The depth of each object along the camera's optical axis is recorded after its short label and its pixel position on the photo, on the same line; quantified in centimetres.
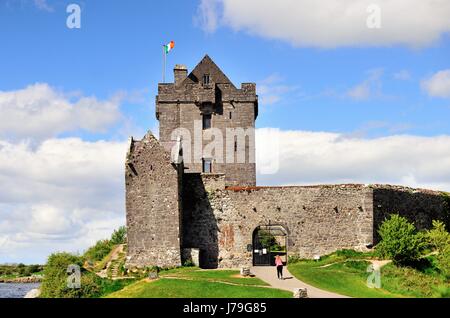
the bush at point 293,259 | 5047
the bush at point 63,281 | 4156
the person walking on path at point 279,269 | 4256
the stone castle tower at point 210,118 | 6172
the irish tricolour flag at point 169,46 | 6388
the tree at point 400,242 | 4459
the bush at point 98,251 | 5879
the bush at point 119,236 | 6728
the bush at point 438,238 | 4606
